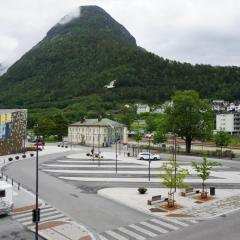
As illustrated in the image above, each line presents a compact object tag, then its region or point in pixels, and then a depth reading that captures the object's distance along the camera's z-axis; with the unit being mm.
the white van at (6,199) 31797
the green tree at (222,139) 83062
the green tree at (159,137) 92975
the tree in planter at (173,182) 37344
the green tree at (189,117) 83438
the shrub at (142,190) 41062
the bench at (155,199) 36284
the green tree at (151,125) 145638
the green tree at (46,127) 129750
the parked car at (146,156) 73000
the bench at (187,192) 40312
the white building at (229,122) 165125
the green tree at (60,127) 134250
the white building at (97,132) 111062
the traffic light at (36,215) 25341
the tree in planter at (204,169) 41406
